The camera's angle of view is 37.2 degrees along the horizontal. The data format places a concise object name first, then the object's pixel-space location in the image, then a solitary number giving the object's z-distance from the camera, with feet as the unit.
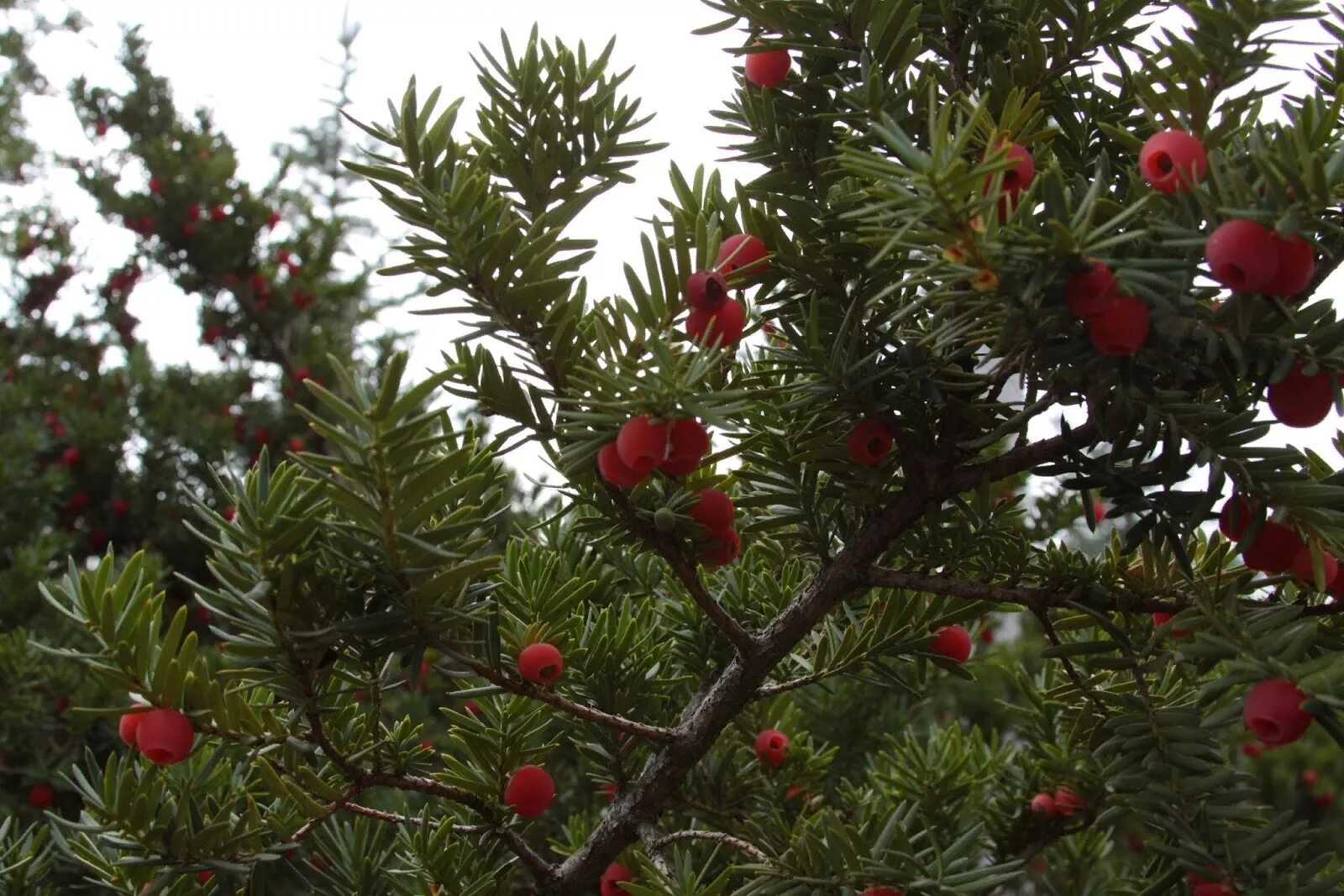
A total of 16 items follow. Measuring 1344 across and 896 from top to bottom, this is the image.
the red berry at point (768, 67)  1.25
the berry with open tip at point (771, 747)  1.58
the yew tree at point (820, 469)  1.08
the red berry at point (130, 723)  1.17
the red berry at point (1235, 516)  1.16
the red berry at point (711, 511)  1.23
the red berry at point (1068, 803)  1.57
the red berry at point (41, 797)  2.48
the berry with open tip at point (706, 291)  1.15
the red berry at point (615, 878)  1.36
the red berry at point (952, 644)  1.37
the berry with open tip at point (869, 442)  1.23
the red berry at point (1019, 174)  1.13
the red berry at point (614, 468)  1.11
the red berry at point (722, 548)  1.24
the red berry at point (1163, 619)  1.19
